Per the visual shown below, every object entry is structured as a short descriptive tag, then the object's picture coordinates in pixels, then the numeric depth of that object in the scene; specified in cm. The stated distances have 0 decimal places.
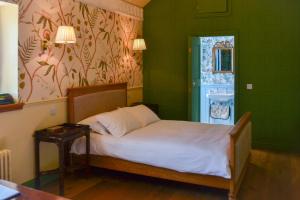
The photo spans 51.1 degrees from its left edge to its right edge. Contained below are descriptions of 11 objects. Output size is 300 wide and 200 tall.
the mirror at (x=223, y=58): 646
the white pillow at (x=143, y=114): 464
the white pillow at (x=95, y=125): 411
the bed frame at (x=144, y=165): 329
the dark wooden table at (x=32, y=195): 178
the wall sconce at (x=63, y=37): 378
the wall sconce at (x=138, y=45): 572
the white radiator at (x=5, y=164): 310
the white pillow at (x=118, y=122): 405
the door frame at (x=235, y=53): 557
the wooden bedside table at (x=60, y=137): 338
